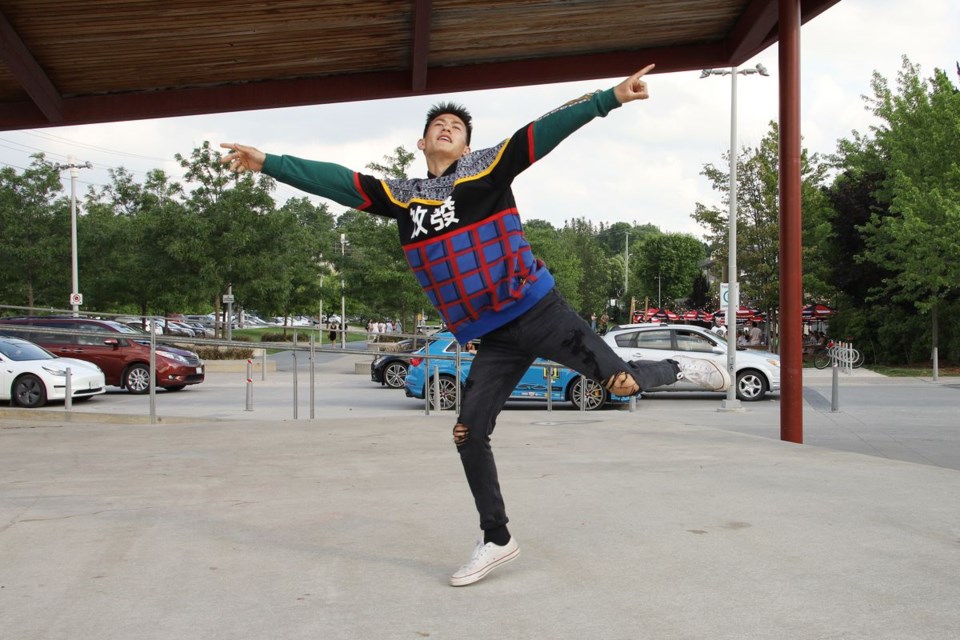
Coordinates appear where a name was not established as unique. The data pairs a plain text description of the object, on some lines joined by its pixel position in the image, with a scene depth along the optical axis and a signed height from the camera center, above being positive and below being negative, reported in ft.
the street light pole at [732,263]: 58.39 +5.09
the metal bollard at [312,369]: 44.21 -1.47
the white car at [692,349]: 62.03 -0.77
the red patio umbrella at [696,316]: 181.27 +4.39
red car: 69.31 -1.10
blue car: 55.62 -2.83
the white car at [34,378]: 56.13 -2.27
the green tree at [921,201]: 87.15 +13.33
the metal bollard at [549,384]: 49.68 -2.50
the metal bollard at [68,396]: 43.99 -2.65
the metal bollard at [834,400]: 50.24 -3.51
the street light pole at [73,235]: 113.22 +13.54
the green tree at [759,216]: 112.16 +15.19
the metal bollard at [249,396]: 54.03 -3.33
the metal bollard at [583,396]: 51.78 -3.27
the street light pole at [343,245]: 120.59 +13.22
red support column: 30.01 +4.59
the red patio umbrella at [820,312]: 127.44 +3.59
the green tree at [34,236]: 115.96 +13.76
